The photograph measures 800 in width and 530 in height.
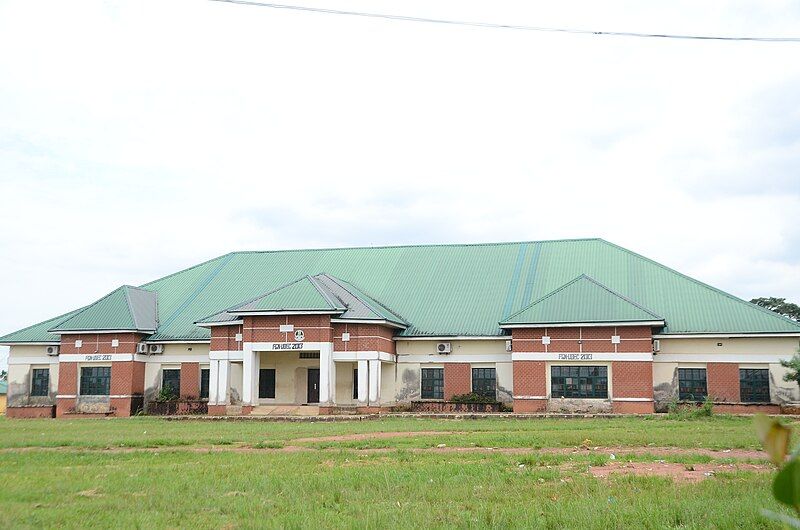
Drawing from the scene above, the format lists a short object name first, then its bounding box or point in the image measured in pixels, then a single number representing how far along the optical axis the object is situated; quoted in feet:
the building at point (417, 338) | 107.34
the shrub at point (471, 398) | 114.01
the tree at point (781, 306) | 208.33
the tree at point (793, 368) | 98.58
